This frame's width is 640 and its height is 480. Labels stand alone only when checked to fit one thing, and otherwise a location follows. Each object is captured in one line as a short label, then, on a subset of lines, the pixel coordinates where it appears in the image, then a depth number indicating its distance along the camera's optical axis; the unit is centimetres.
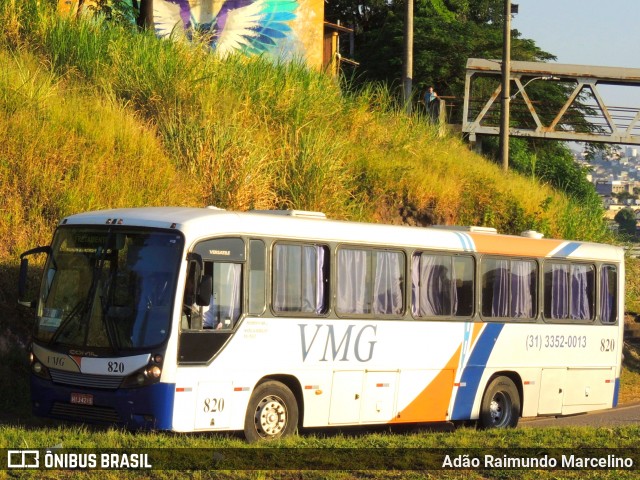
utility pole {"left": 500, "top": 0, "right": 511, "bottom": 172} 3306
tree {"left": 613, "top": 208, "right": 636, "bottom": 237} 8931
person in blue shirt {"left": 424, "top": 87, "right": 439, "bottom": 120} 3828
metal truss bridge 4050
